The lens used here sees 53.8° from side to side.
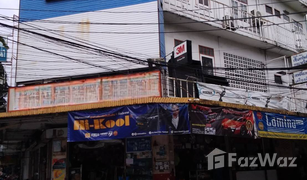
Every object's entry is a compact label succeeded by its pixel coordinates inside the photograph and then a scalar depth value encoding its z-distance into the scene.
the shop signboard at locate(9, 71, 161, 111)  11.19
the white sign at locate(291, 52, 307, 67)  15.81
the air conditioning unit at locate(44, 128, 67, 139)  12.95
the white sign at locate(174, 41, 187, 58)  11.58
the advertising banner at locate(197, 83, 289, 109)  12.33
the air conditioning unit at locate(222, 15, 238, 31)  14.65
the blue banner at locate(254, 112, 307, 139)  12.22
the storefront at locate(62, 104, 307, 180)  10.13
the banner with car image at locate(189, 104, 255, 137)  10.29
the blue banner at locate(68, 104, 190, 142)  9.99
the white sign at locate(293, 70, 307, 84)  15.74
